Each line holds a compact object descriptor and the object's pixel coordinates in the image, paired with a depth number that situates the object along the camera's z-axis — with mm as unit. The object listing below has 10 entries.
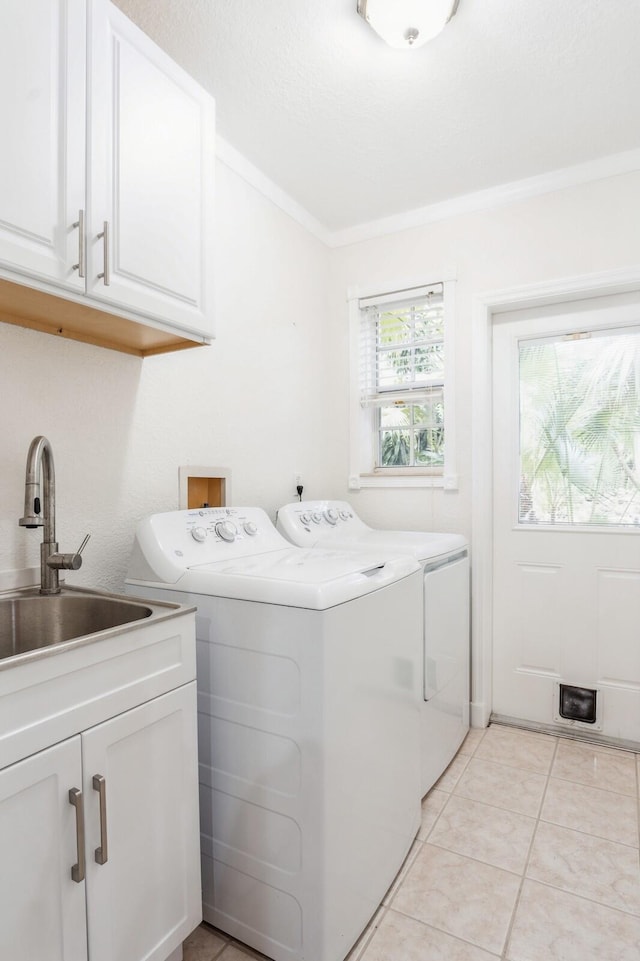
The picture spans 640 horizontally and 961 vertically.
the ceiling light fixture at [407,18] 1469
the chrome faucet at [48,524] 1295
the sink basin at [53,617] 1272
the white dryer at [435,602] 1929
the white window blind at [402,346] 2705
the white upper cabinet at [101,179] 1052
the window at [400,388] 2693
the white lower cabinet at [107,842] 868
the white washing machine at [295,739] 1217
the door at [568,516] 2348
